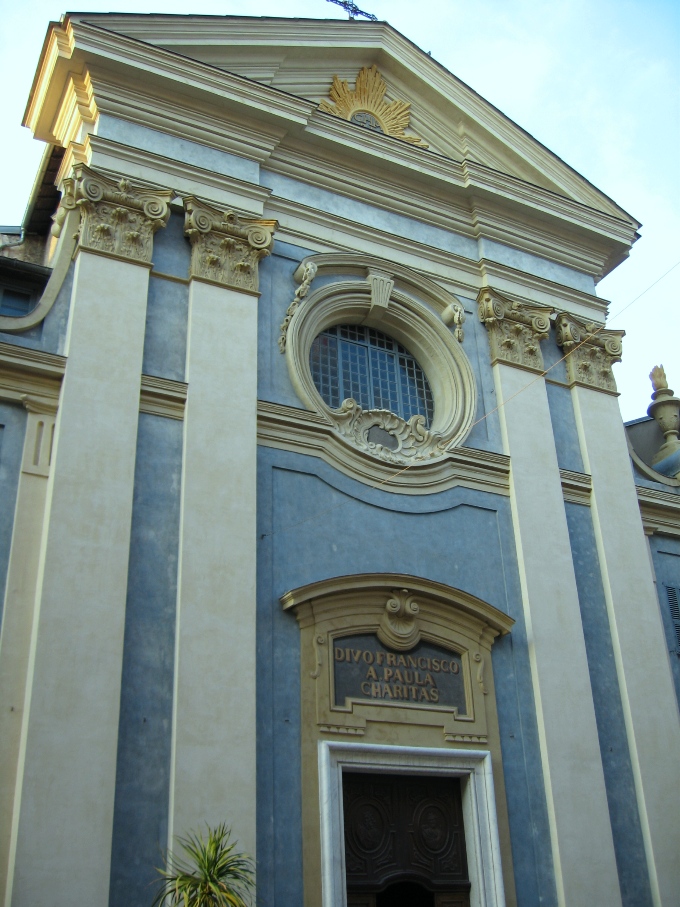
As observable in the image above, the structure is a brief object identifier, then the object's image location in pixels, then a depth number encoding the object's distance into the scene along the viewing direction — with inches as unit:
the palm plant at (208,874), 336.5
